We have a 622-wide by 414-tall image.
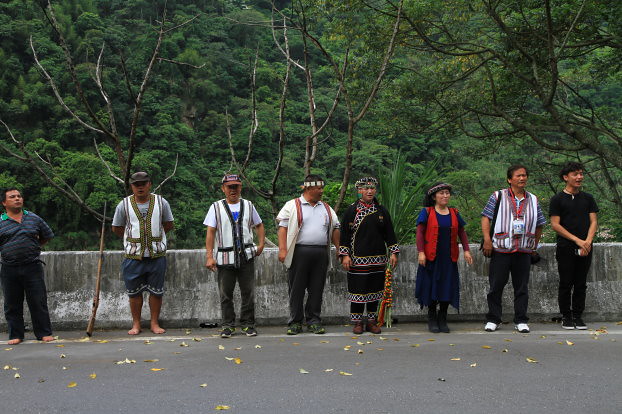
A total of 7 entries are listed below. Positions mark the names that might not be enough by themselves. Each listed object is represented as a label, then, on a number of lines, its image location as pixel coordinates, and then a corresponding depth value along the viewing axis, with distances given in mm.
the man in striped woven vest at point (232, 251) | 6785
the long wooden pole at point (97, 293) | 6936
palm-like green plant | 8062
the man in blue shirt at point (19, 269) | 6703
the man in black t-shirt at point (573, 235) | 6996
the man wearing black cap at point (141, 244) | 6930
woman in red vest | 6906
